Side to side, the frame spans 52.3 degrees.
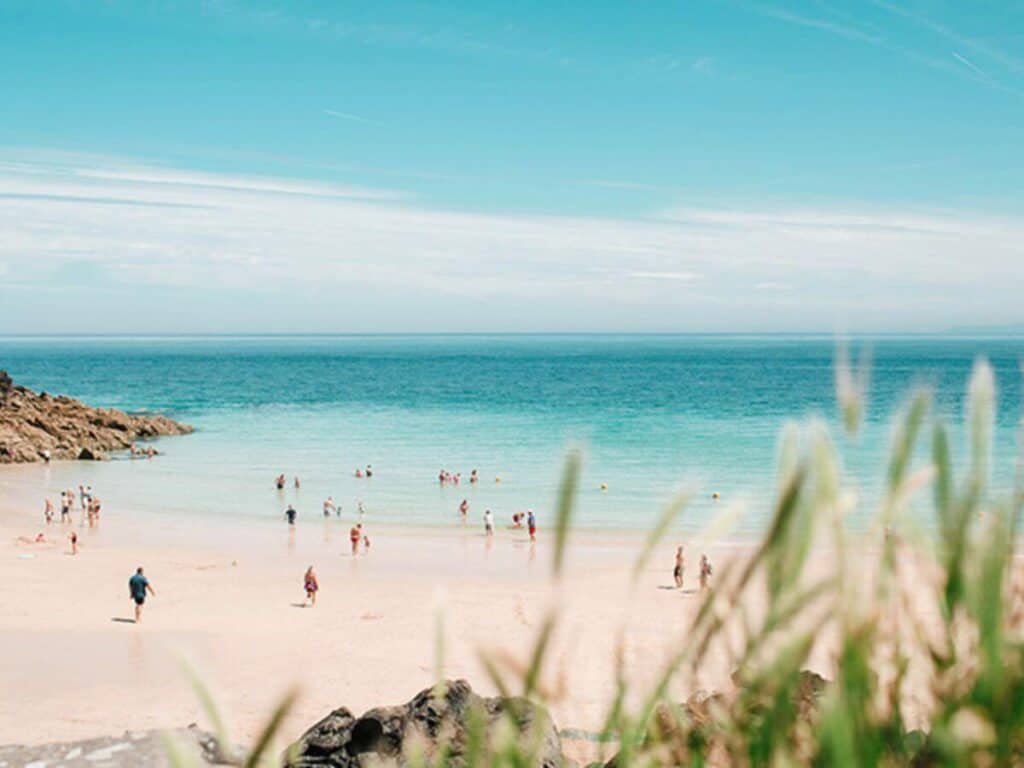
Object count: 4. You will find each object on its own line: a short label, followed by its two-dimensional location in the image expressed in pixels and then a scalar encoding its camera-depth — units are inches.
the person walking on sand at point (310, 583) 1000.2
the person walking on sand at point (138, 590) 911.0
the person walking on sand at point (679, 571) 1027.9
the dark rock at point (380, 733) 335.3
